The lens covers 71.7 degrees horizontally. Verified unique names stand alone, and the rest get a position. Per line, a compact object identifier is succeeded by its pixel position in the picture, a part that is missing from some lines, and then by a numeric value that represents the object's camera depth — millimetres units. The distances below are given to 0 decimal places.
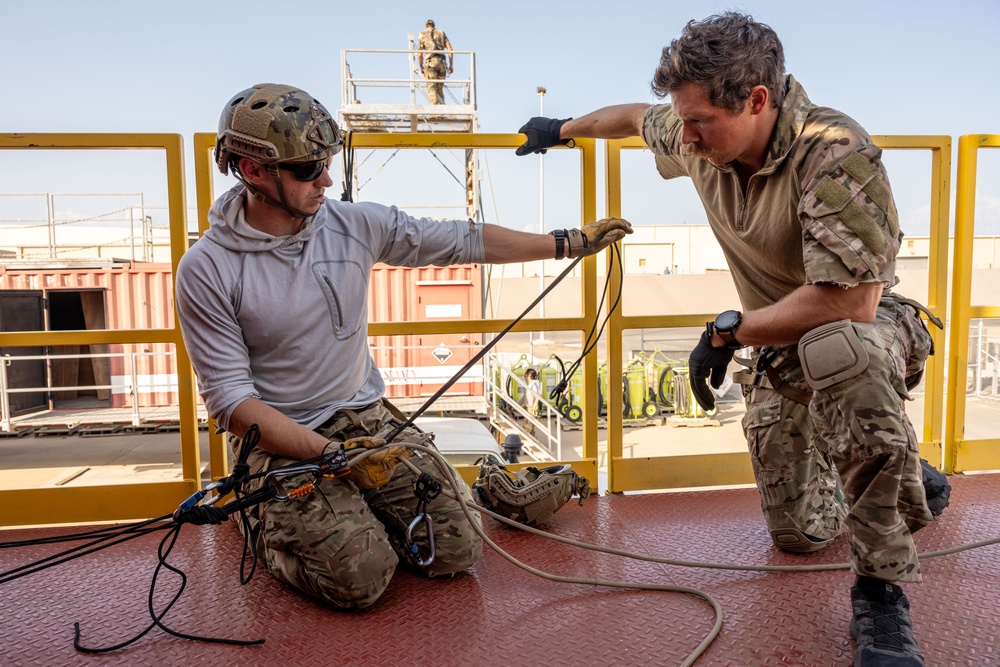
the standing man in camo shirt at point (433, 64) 16453
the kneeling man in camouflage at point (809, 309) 1751
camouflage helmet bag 2465
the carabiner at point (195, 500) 1619
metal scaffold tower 15609
